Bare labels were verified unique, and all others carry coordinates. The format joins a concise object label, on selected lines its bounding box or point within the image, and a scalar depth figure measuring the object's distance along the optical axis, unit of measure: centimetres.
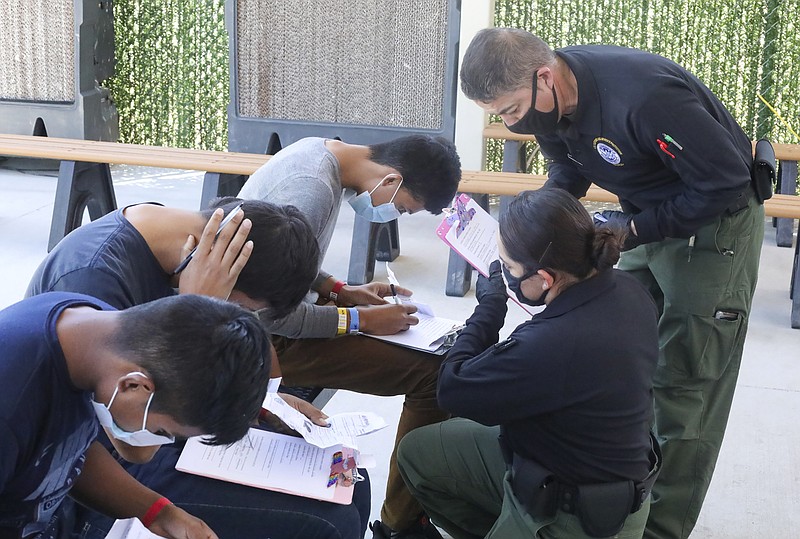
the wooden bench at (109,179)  484
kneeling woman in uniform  199
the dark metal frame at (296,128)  588
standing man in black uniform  237
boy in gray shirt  264
